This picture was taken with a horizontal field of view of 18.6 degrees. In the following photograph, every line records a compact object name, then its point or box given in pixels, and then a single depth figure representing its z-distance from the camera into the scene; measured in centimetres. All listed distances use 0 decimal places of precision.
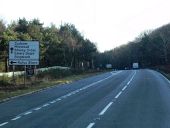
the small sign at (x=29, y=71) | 4805
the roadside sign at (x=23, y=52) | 4650
